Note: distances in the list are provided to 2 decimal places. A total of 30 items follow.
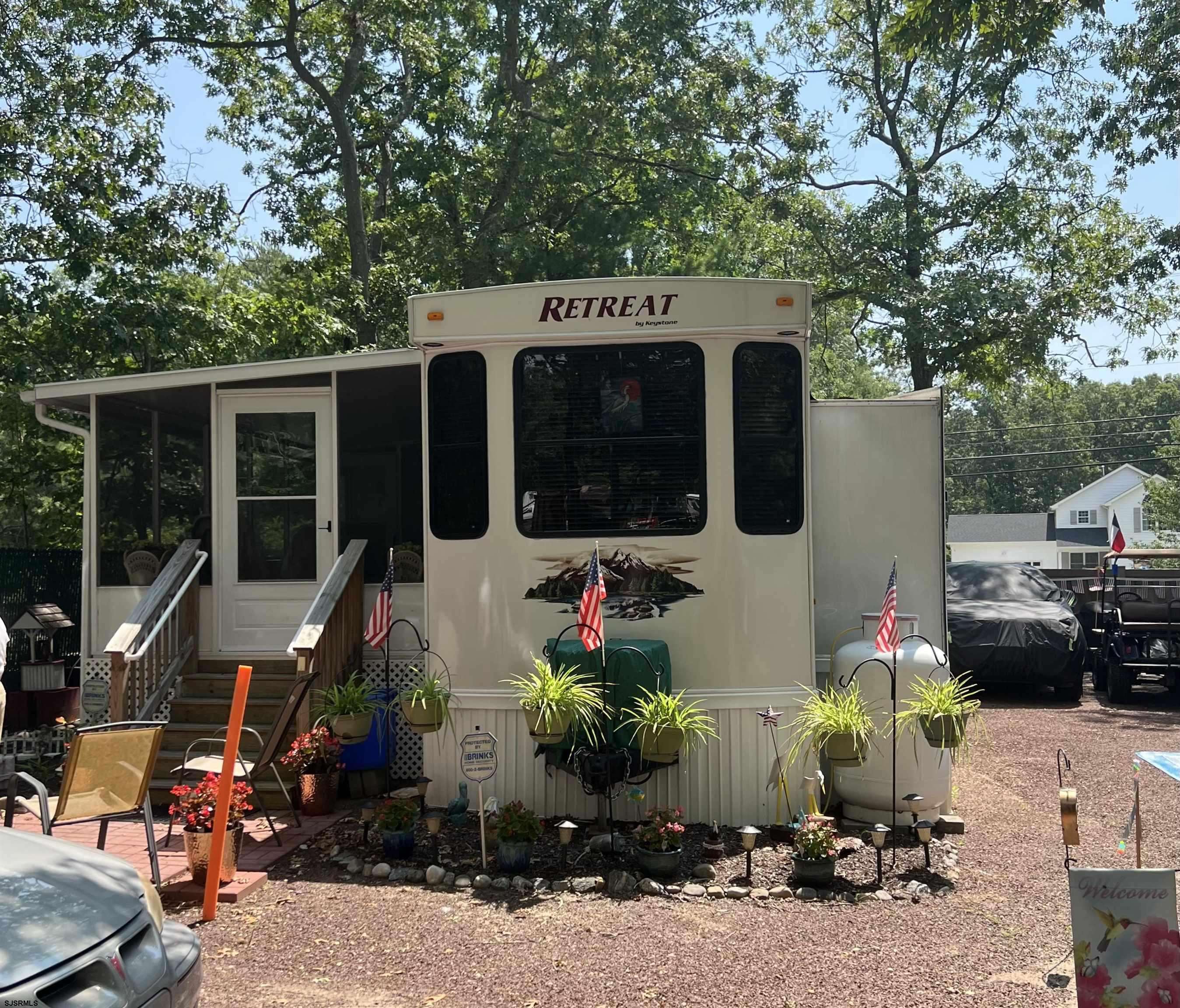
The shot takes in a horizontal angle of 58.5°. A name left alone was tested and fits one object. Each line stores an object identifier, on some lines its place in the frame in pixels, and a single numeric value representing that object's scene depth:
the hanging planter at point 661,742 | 5.77
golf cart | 12.48
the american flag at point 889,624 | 6.01
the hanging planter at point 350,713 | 6.88
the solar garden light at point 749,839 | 5.36
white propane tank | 6.43
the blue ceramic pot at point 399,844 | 5.90
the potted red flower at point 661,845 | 5.46
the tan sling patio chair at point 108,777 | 4.80
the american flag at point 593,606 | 5.73
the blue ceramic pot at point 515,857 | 5.64
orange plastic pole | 5.08
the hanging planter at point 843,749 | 5.74
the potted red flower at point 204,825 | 5.38
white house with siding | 47.53
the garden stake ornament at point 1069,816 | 4.73
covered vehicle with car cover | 12.38
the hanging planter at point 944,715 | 5.82
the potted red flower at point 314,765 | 7.07
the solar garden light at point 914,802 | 6.07
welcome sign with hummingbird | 3.36
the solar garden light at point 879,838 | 5.47
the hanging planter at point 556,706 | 5.75
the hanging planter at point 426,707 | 6.35
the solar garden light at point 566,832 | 5.63
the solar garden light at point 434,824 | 5.98
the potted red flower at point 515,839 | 5.64
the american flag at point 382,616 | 6.98
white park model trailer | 6.39
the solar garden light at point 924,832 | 5.61
